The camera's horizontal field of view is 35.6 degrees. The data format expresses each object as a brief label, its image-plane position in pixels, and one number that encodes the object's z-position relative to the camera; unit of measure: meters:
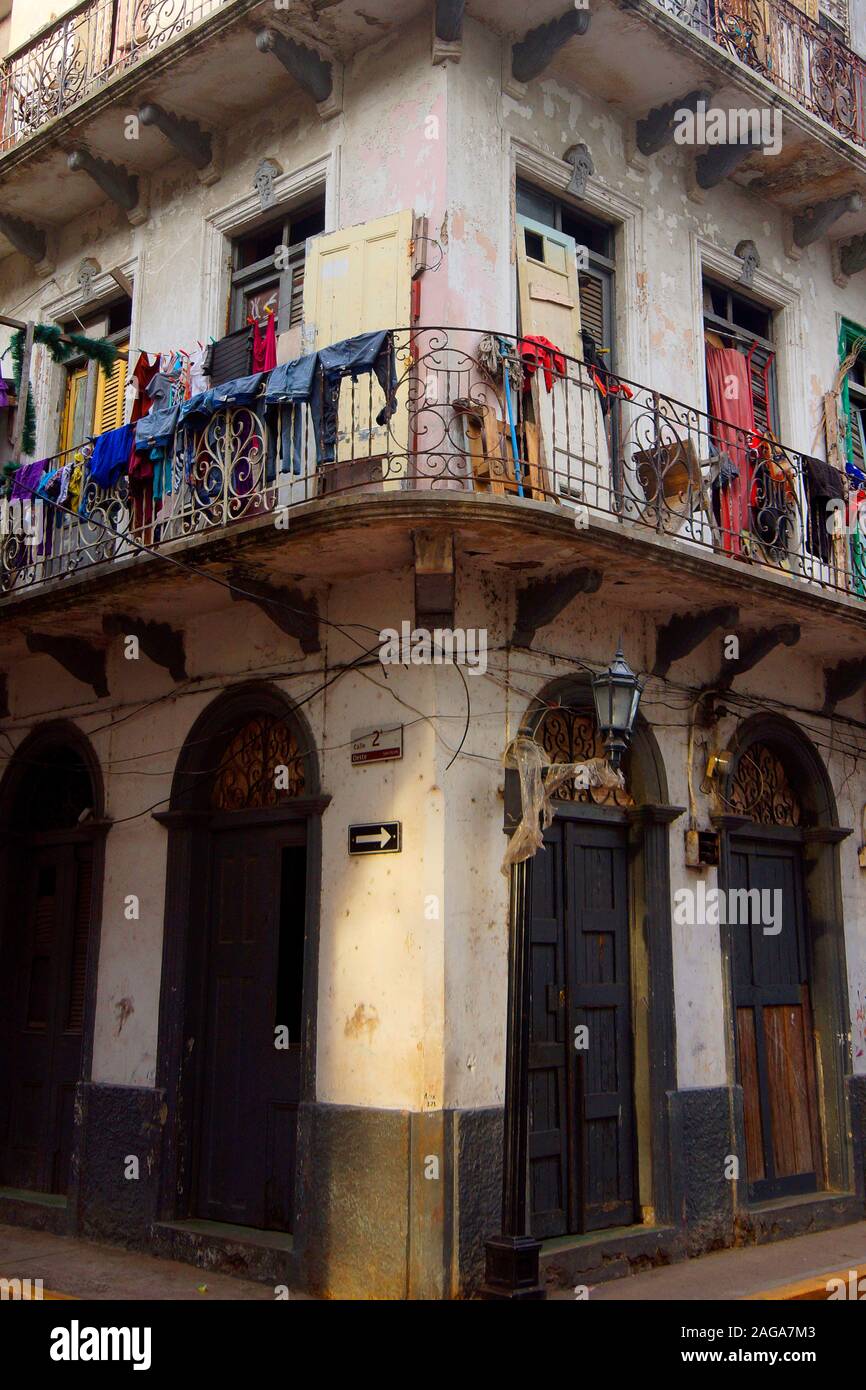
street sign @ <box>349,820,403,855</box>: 8.34
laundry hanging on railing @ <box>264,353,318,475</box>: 8.85
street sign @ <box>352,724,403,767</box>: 8.49
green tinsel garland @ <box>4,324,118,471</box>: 9.77
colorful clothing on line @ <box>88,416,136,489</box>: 10.10
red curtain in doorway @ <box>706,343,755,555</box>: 10.53
